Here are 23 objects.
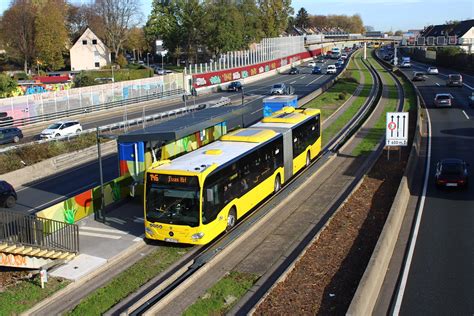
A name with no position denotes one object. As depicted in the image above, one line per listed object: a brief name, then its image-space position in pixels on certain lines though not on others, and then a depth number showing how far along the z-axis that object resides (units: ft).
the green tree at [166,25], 353.80
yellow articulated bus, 56.65
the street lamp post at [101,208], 69.31
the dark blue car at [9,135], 139.44
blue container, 128.88
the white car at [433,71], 315.78
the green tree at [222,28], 325.21
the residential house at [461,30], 437.09
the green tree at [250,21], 354.54
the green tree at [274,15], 460.14
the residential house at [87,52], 350.43
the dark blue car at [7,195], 82.27
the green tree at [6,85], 199.40
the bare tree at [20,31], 305.94
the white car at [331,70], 345.47
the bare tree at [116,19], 361.92
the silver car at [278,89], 219.61
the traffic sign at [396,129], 89.40
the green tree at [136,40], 381.85
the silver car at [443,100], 171.83
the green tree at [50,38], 307.37
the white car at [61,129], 140.92
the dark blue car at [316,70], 353.10
